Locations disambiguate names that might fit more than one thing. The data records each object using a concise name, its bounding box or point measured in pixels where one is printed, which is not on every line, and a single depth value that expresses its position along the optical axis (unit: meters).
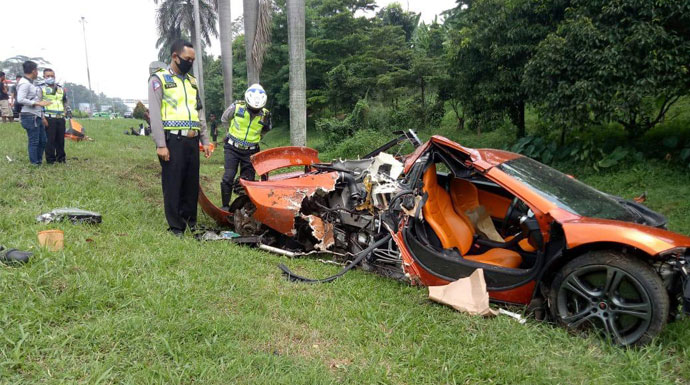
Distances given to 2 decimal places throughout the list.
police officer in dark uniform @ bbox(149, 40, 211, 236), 4.41
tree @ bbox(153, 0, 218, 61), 29.14
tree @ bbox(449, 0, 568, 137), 8.49
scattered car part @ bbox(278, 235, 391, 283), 3.66
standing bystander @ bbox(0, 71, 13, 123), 14.46
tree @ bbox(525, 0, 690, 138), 6.14
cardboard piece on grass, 2.96
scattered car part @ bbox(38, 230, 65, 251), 3.54
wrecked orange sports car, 2.57
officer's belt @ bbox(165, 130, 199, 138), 4.50
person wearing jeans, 6.87
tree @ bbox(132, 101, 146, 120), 38.36
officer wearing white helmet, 5.57
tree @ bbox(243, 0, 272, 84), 11.71
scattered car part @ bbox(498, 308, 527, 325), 2.89
